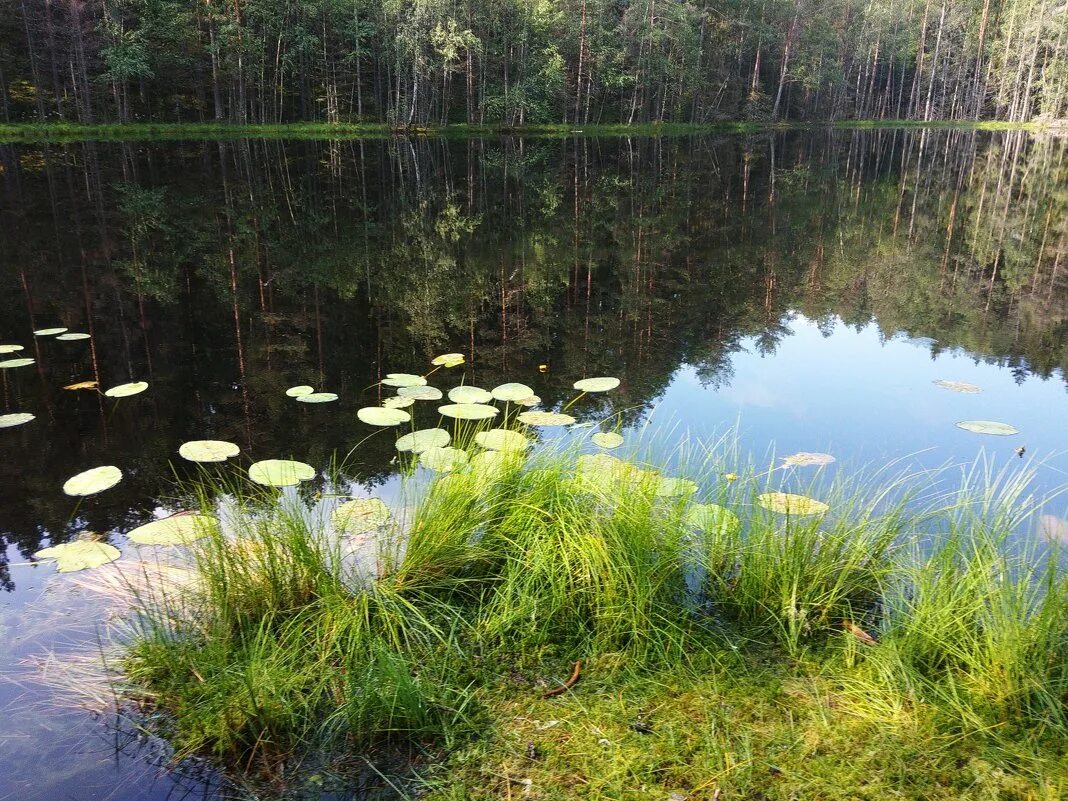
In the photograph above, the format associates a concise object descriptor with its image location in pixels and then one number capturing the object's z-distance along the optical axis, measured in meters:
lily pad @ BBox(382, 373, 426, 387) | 6.05
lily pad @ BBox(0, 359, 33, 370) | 6.22
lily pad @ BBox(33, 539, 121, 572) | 3.61
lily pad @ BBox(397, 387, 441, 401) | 5.74
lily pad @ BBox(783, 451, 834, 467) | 4.76
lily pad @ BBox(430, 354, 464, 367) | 6.59
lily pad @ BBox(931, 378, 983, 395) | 6.41
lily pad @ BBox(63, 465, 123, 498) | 4.40
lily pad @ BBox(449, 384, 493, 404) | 5.54
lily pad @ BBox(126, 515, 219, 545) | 3.72
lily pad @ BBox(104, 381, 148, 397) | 5.94
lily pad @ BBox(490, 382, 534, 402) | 5.56
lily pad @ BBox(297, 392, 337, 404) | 5.79
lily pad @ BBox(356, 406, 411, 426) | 5.27
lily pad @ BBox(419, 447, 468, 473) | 4.20
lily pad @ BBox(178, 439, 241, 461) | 4.85
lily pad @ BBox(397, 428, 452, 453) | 4.55
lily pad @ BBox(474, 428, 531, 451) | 4.22
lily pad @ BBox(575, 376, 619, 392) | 5.95
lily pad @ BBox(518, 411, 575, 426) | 5.13
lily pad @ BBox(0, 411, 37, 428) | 5.39
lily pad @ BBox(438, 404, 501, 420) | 5.12
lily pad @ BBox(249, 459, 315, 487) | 4.32
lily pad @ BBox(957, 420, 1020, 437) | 5.46
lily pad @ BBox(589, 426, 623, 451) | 4.68
